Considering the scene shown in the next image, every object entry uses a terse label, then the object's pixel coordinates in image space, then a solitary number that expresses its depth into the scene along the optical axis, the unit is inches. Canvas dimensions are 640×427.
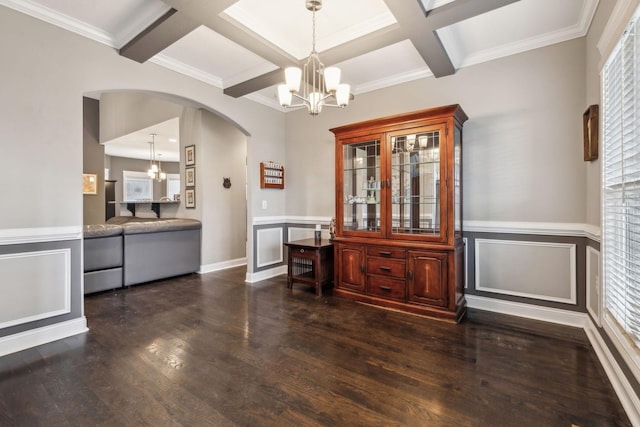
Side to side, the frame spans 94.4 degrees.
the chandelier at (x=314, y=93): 89.9
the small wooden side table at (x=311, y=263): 146.8
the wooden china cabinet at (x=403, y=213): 114.9
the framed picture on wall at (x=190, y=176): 203.2
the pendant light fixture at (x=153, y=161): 302.6
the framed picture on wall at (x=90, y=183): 251.6
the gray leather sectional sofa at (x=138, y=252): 146.1
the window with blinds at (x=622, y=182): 60.9
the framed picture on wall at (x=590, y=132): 88.5
